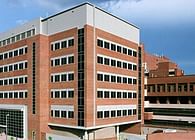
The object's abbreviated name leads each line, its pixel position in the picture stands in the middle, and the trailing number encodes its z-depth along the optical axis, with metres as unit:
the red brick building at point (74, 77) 45.69
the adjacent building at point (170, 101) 58.84
